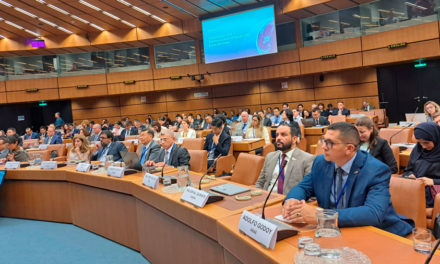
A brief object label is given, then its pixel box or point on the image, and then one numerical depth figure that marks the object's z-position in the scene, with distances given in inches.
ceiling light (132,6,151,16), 525.7
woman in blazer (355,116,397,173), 137.5
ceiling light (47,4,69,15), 496.4
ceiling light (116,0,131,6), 491.1
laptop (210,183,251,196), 104.7
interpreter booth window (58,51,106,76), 664.4
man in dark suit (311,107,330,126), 362.0
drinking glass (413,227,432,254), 55.3
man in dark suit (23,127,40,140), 503.8
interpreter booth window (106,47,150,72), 665.0
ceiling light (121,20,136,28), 581.3
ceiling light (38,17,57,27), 547.2
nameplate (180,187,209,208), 93.3
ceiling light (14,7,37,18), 503.0
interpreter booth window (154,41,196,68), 649.0
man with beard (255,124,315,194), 120.6
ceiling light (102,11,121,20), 537.0
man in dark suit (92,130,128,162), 216.8
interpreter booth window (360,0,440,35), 435.8
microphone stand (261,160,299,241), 64.1
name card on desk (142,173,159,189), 123.6
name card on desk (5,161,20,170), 216.7
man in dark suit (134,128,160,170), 185.3
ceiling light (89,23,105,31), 585.8
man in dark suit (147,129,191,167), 174.7
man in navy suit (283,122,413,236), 69.4
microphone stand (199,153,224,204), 96.0
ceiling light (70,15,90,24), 547.7
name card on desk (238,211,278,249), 60.6
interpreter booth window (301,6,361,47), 498.9
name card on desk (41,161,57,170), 204.8
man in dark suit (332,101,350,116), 475.2
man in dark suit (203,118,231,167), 229.3
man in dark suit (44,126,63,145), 392.2
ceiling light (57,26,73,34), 593.8
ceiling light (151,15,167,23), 568.3
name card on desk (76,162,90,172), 180.6
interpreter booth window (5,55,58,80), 649.6
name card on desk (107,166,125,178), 152.4
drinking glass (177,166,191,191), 118.4
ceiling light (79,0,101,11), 487.6
